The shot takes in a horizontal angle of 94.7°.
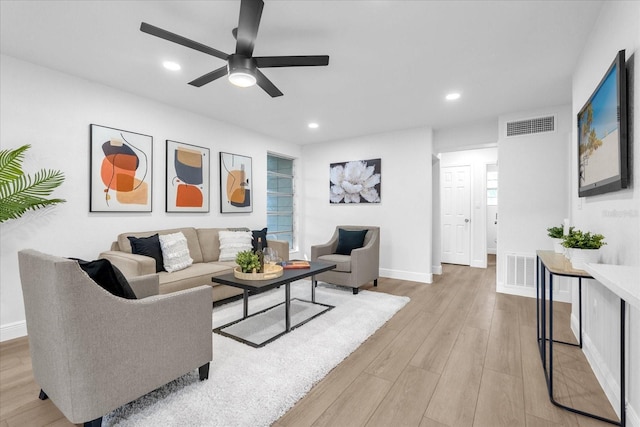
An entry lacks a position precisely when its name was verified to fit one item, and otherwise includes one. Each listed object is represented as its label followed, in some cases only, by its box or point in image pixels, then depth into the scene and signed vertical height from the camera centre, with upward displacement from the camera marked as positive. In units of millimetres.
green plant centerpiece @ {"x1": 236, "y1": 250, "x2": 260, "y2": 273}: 2666 -446
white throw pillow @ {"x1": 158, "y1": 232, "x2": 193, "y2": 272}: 3232 -445
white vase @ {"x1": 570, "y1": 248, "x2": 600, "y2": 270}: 1756 -255
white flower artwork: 5203 +587
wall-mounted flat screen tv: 1551 +492
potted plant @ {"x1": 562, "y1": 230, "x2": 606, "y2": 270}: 1761 -207
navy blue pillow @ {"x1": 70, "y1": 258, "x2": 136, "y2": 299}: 1488 -331
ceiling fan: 1797 +1104
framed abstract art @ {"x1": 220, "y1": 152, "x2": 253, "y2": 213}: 4438 +467
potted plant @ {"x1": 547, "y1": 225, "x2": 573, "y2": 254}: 2343 -177
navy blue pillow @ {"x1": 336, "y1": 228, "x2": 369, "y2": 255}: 4465 -418
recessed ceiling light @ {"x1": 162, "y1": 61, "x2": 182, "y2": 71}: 2723 +1385
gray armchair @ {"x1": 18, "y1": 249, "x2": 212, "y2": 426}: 1310 -630
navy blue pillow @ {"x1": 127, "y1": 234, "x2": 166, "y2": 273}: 3121 -376
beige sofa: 2725 -522
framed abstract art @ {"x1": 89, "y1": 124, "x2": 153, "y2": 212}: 3098 +472
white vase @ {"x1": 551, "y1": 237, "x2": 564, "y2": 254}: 2332 -262
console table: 1005 -324
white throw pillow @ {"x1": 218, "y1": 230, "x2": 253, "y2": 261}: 3924 -412
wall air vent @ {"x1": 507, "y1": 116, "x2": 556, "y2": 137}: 3791 +1171
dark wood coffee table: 2453 -611
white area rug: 1598 -1098
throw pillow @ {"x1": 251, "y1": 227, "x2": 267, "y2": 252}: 4195 -339
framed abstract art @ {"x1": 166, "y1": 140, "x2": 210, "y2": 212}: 3793 +475
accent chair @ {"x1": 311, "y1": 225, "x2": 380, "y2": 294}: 3930 -660
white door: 6219 +9
